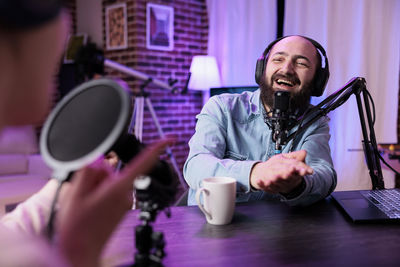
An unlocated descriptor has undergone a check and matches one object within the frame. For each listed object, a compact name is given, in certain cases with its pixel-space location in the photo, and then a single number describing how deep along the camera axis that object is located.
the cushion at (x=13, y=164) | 3.45
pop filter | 0.42
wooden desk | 0.70
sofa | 2.77
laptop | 0.94
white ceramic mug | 0.89
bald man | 1.27
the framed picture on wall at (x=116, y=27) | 4.00
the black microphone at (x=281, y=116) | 1.05
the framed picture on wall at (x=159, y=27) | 3.96
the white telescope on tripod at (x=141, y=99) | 3.55
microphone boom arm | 1.13
